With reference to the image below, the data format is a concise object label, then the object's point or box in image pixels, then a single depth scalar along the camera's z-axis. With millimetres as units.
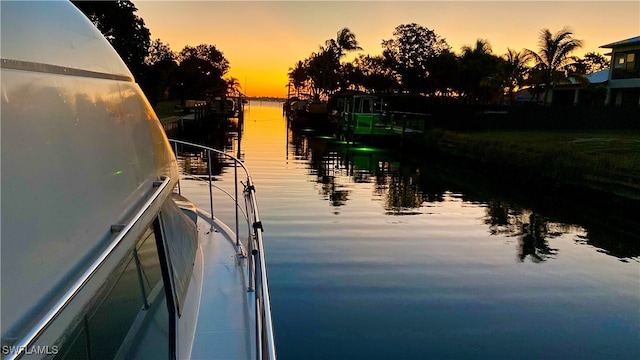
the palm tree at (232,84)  74988
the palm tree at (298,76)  80562
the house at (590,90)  34531
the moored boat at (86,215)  1164
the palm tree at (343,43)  57344
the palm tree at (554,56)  29125
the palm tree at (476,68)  42250
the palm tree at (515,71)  33156
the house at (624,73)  31950
